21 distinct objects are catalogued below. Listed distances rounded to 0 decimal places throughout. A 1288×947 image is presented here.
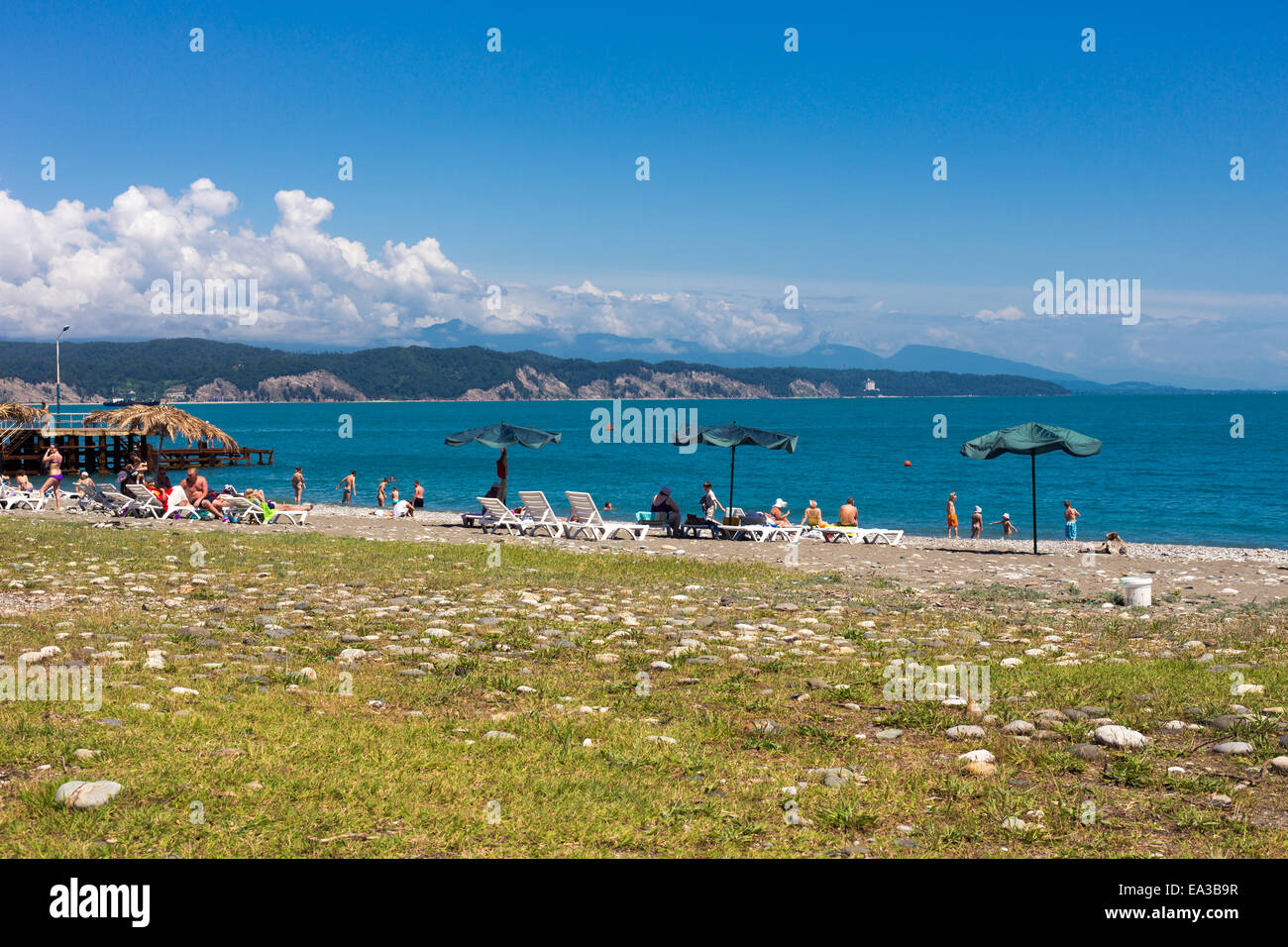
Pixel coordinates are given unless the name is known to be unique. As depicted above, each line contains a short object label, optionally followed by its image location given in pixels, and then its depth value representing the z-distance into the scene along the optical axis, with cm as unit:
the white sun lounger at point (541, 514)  2658
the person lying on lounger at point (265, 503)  2934
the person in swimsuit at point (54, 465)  3631
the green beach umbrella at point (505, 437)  2828
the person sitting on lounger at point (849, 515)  2942
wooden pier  6247
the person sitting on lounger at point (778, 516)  2862
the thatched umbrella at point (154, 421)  5384
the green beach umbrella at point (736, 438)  2800
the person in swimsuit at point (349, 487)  4502
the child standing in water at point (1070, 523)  3222
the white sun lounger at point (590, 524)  2583
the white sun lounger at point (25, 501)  3384
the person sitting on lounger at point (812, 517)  2934
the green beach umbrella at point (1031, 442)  2306
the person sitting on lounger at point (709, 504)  2781
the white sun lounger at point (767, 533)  2631
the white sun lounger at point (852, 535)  2766
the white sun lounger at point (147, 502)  2938
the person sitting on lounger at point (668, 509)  2705
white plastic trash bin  1390
